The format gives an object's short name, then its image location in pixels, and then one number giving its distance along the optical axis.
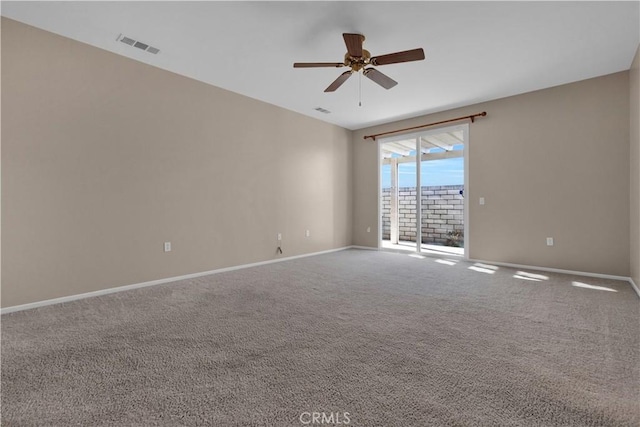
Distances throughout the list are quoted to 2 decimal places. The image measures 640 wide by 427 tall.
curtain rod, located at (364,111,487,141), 4.90
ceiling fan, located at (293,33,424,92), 2.68
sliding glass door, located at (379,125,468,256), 5.35
